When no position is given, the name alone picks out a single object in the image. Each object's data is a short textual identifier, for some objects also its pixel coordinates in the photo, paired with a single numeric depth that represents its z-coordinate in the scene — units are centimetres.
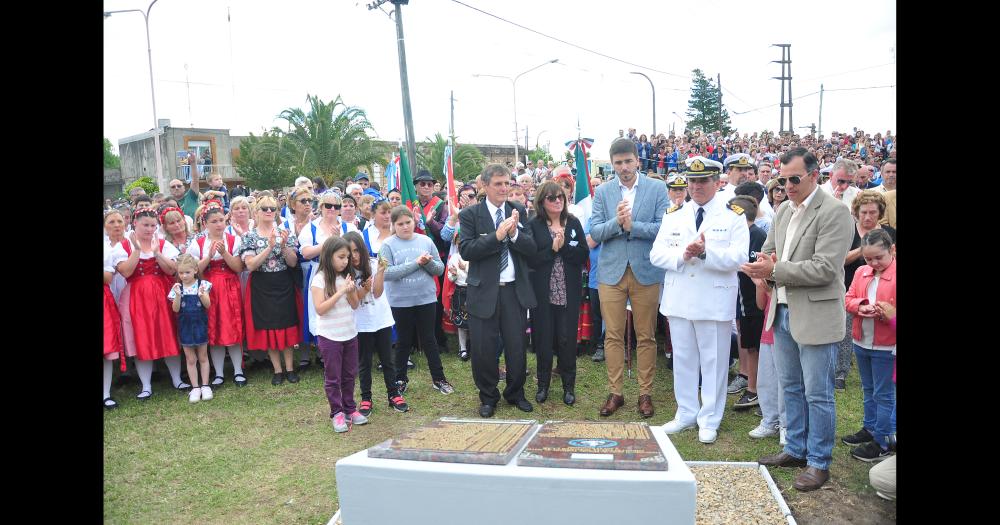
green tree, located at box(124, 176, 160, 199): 3570
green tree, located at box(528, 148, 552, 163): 5674
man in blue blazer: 582
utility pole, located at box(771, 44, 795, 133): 4005
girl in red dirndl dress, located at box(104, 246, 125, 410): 656
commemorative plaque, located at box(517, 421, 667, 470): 282
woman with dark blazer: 619
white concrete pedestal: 268
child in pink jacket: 477
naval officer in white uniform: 508
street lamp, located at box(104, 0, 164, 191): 2505
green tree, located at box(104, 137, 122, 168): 7556
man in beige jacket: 417
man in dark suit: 596
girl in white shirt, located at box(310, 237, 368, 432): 575
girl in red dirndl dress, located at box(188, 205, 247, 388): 716
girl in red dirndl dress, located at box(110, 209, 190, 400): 683
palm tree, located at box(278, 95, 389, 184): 3222
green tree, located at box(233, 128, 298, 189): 3328
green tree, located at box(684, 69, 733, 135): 6169
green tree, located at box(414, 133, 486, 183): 3591
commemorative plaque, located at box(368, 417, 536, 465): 294
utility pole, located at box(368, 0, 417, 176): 1438
